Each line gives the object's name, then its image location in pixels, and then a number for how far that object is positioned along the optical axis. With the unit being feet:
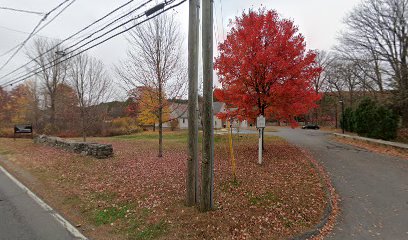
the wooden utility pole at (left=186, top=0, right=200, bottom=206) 18.98
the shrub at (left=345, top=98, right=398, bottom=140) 67.10
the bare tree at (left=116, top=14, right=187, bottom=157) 39.68
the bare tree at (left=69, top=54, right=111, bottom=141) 68.39
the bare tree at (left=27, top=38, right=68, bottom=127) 115.55
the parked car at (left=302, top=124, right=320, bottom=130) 164.55
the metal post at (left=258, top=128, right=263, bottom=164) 34.85
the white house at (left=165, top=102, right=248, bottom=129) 181.49
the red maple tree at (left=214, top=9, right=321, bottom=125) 36.58
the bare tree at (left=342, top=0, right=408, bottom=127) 68.44
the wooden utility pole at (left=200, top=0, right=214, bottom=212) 17.57
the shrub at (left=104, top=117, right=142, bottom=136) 116.45
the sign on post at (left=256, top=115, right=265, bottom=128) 34.12
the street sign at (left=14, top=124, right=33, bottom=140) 73.61
